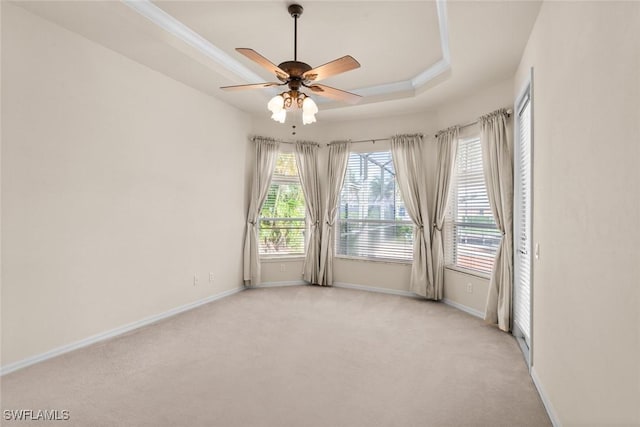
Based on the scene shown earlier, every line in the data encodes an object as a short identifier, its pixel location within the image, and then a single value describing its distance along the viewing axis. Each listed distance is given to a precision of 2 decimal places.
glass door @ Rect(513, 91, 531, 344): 3.13
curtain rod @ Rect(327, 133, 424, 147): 5.18
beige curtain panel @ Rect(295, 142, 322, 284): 5.45
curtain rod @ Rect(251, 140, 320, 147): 5.39
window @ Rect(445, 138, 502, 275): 4.04
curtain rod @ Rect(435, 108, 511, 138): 4.12
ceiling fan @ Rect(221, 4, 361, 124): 2.51
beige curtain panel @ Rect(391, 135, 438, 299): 4.71
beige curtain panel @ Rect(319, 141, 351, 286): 5.38
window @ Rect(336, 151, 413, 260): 5.14
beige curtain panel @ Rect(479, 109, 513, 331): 3.49
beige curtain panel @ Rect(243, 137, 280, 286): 5.19
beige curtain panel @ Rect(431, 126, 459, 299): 4.46
